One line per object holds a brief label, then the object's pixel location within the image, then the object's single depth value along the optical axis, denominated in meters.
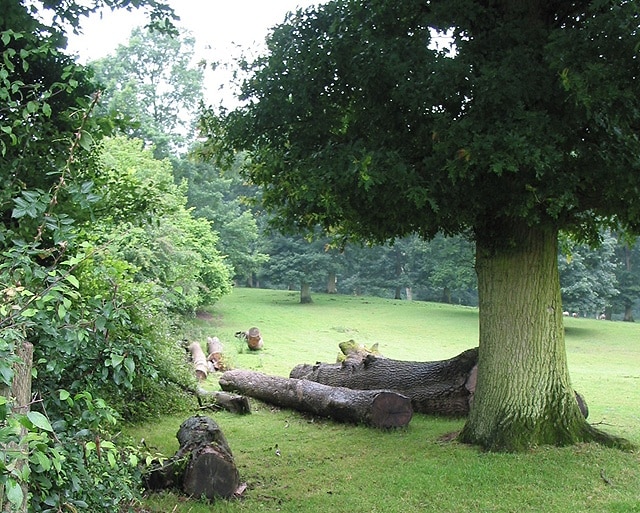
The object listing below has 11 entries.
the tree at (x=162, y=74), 42.41
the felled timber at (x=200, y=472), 6.25
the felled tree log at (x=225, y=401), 10.92
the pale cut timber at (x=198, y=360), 14.59
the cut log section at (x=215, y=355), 16.36
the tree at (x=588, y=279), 33.12
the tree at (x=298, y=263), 38.23
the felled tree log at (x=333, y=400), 9.26
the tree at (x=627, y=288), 42.41
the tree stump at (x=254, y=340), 20.45
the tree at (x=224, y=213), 32.94
